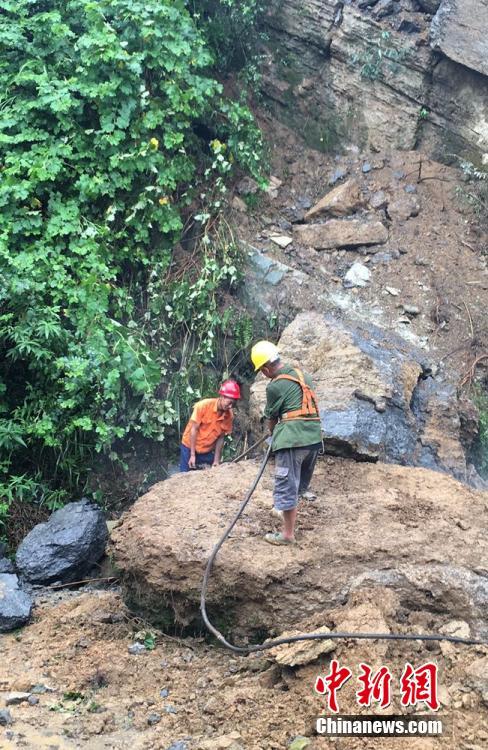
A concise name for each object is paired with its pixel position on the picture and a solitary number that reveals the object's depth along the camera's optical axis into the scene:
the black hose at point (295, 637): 4.63
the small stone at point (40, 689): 5.01
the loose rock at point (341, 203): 9.98
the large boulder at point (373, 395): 6.87
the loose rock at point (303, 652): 4.67
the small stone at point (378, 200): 10.08
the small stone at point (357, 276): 9.45
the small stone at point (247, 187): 10.05
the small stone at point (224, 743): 4.18
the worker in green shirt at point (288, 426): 5.42
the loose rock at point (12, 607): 6.16
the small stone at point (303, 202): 10.28
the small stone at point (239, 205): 9.90
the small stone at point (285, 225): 10.01
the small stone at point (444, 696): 4.28
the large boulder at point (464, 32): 9.72
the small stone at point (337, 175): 10.47
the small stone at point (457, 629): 4.95
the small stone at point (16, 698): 4.81
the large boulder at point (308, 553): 5.24
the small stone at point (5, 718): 4.54
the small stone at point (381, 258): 9.66
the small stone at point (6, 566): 7.02
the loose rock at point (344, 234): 9.80
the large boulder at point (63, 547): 7.04
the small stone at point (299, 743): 4.11
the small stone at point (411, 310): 9.21
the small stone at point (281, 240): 9.73
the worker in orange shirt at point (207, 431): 7.60
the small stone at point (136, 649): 5.45
